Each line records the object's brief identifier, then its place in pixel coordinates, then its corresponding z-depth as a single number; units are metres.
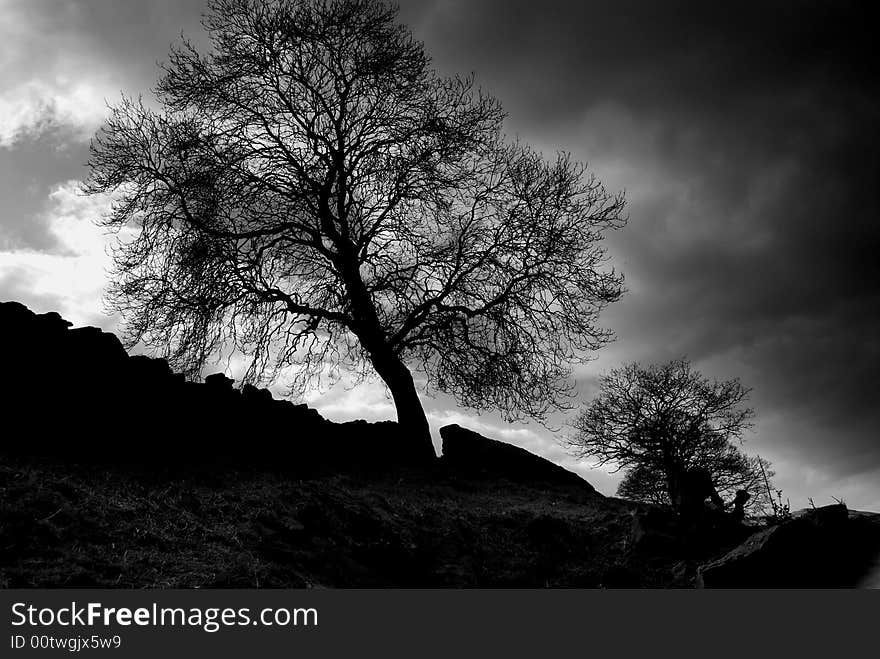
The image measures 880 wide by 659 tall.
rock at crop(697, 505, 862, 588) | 8.80
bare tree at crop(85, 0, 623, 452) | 16.53
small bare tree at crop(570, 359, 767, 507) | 25.55
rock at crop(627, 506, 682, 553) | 10.81
